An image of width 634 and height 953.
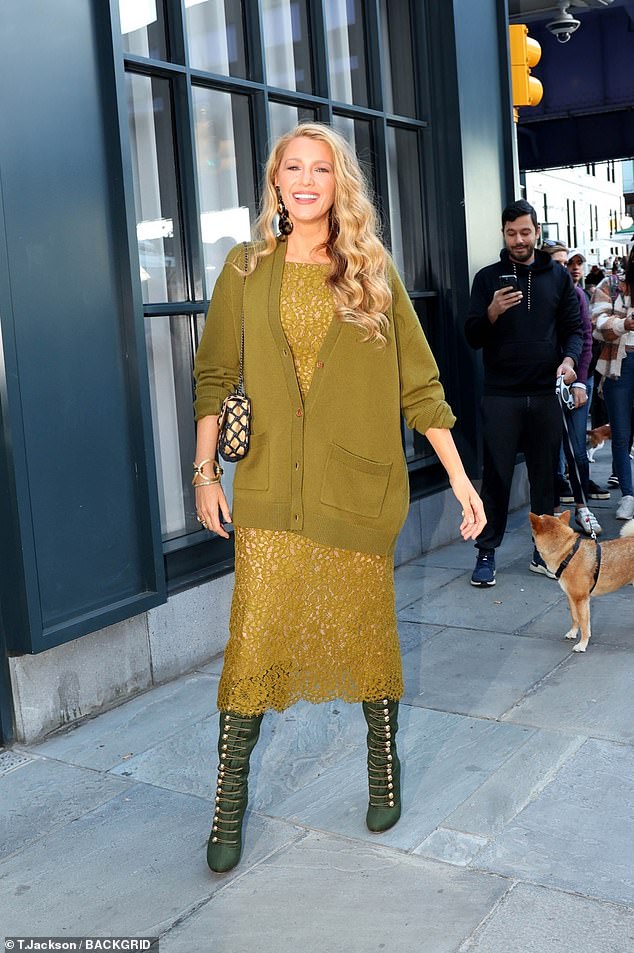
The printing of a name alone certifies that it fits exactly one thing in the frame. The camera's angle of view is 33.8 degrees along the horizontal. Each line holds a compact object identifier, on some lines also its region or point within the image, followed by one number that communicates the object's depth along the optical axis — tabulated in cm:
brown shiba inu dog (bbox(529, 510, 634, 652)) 533
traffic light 852
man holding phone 639
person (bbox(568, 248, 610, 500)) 806
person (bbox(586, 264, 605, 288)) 1325
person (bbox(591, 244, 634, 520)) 812
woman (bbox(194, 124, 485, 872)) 316
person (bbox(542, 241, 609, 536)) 733
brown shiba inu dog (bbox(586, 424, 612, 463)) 966
